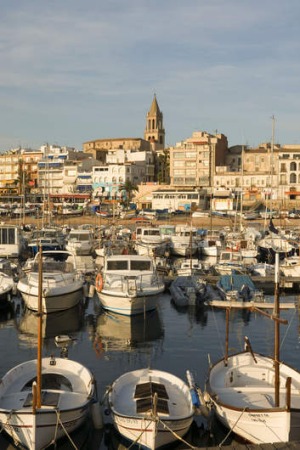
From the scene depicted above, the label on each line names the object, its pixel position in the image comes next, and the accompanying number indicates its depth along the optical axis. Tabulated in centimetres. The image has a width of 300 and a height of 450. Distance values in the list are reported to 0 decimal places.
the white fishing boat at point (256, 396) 1378
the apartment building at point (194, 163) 11425
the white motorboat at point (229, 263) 3928
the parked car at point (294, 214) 8794
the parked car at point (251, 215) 8710
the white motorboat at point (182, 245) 5300
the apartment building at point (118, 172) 11719
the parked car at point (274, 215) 8775
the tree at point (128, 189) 11525
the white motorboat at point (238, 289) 3048
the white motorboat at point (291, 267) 3888
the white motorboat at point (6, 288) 3006
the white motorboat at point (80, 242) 5179
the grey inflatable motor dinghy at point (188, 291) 3152
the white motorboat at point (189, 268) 3834
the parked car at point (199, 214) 8950
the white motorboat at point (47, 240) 5141
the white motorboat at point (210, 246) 5203
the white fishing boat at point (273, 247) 4829
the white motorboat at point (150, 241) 4962
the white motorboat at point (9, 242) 4662
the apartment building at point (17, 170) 13212
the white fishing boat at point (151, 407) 1371
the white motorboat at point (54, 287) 2816
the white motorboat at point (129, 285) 2742
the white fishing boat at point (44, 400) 1366
